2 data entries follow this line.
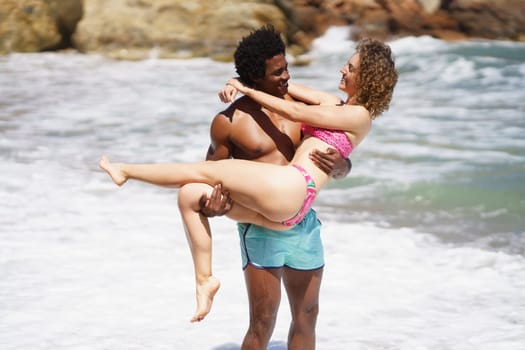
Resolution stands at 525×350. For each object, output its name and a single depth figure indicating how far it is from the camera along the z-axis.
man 7.37
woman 7.23
